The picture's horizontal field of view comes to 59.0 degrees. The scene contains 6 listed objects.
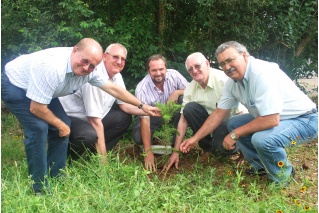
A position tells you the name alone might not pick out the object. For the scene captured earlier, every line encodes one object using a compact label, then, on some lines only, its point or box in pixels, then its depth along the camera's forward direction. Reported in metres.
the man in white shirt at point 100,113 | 3.09
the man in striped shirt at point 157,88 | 3.42
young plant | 2.96
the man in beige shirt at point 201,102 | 3.17
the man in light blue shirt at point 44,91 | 2.54
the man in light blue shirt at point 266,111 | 2.63
